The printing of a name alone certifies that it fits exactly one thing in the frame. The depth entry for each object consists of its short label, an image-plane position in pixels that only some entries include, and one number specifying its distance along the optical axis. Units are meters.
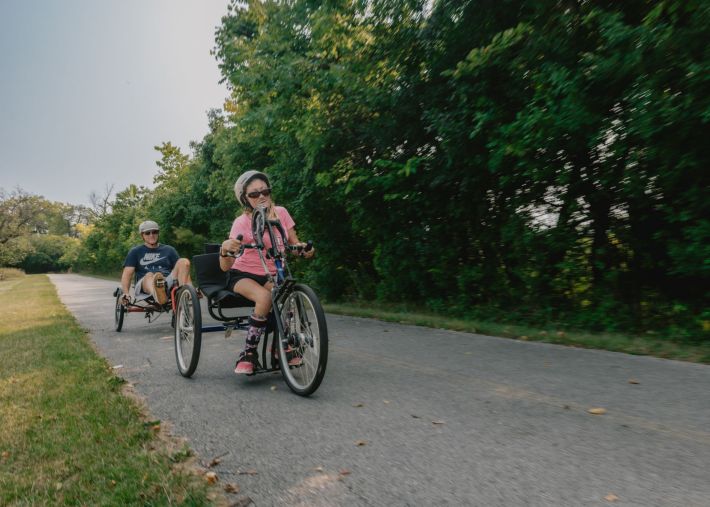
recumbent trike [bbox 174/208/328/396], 4.43
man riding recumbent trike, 9.26
